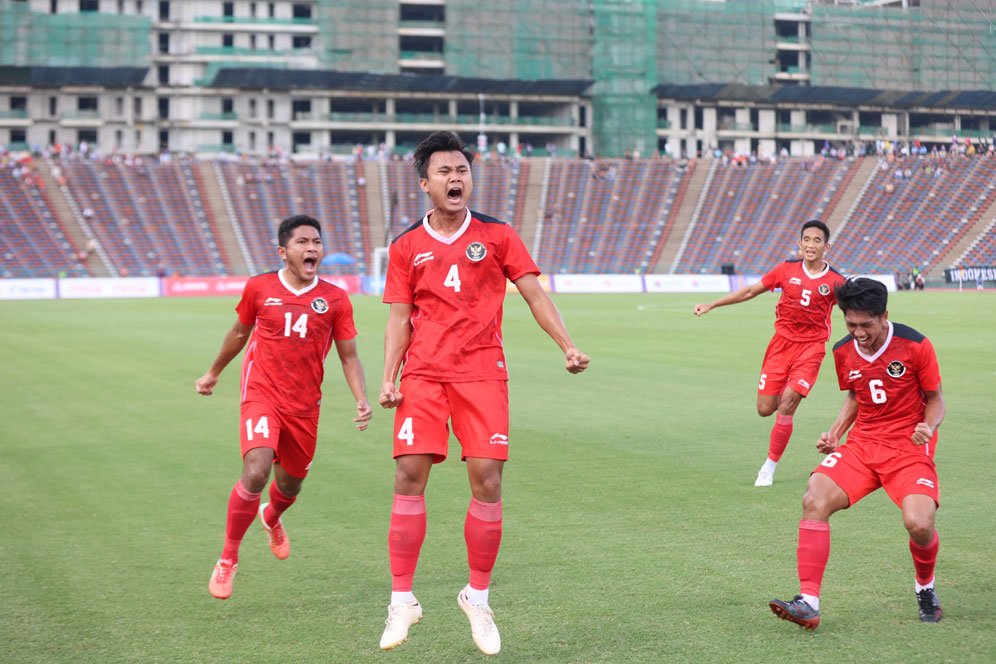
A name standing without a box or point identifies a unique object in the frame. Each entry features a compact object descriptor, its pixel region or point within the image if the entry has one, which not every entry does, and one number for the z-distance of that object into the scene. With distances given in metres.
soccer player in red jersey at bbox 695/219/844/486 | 25.94
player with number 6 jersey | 14.42
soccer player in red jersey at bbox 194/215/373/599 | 16.92
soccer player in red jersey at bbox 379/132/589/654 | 14.02
